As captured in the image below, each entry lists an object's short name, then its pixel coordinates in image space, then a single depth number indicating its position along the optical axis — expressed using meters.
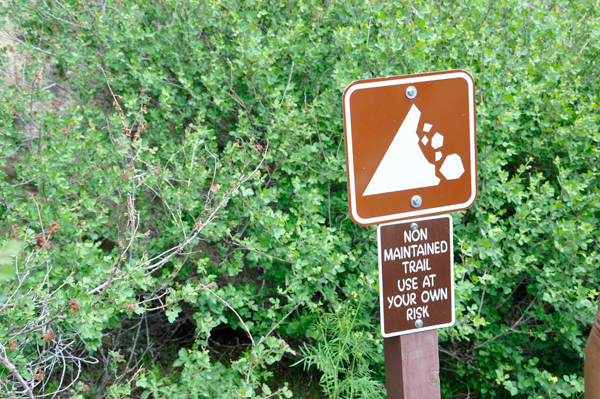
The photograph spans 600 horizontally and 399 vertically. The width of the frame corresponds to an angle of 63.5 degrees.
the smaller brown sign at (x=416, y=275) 1.83
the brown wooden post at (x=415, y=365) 1.92
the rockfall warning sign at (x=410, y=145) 1.75
